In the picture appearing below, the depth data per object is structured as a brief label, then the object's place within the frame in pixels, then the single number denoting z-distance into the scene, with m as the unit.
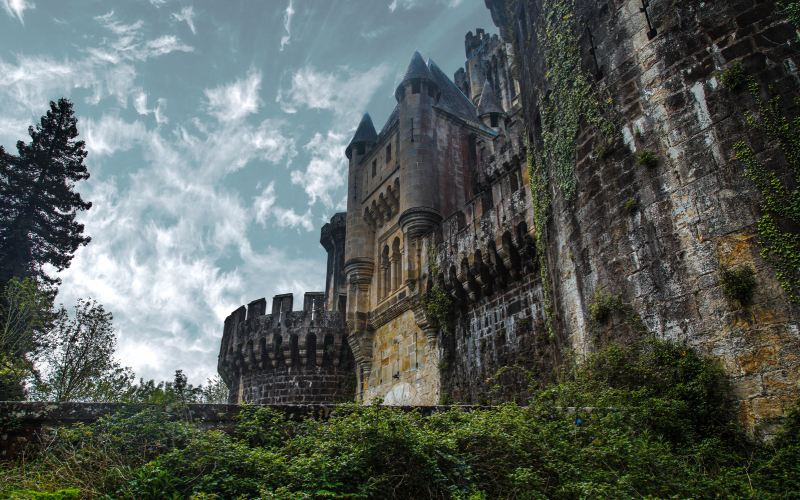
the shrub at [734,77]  6.89
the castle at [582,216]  6.52
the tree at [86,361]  19.81
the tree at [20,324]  17.16
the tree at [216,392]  35.78
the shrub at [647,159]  7.55
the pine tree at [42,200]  21.36
